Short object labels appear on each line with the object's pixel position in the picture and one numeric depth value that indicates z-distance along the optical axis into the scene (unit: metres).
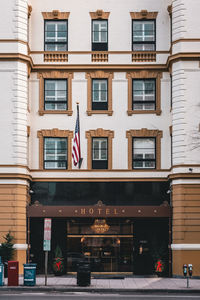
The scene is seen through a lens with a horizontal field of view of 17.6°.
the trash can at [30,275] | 28.30
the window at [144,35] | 36.44
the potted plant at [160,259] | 34.06
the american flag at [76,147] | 33.81
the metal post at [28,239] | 34.66
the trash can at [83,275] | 28.47
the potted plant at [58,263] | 34.47
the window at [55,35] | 36.47
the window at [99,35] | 36.44
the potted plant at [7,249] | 32.66
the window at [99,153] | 35.81
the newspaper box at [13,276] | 28.25
